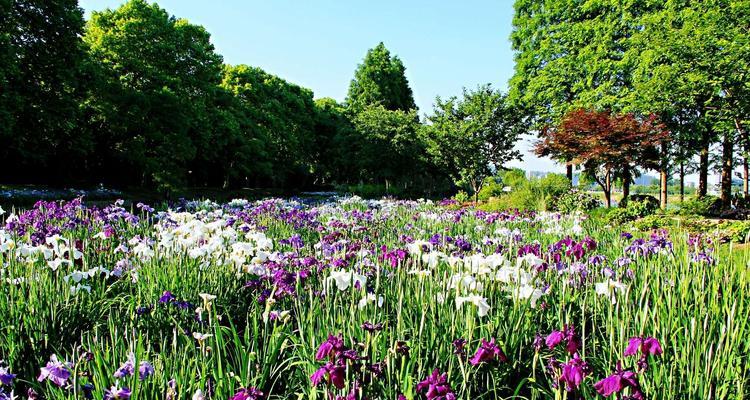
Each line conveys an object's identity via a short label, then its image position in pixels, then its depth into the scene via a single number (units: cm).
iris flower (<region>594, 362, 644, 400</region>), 142
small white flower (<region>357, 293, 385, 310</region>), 246
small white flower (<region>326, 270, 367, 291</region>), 241
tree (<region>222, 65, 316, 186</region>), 3022
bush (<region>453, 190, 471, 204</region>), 2397
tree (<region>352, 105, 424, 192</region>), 3153
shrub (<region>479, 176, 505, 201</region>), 2308
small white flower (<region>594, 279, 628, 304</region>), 244
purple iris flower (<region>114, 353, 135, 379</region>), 158
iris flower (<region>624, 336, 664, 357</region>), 167
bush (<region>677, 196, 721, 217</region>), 1434
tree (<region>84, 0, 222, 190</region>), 1609
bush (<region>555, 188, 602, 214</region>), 1483
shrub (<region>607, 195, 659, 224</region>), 1204
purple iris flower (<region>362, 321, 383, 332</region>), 188
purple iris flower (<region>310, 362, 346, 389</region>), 146
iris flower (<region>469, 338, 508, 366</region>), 170
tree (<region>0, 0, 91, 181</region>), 1329
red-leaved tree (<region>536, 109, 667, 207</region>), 1393
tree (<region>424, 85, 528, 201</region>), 2369
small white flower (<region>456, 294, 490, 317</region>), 217
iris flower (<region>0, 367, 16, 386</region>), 158
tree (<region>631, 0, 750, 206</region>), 1388
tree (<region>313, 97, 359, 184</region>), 3516
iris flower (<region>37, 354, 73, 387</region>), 160
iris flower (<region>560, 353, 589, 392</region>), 146
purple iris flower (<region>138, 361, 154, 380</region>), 168
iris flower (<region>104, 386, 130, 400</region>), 151
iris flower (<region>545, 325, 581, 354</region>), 169
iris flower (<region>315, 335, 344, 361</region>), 158
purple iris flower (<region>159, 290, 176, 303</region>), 252
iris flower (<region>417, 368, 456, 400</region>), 142
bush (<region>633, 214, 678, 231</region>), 1012
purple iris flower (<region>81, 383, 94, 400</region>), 162
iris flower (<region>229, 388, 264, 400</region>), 146
